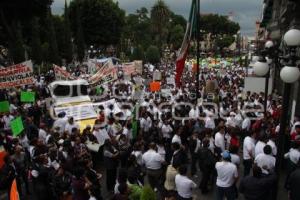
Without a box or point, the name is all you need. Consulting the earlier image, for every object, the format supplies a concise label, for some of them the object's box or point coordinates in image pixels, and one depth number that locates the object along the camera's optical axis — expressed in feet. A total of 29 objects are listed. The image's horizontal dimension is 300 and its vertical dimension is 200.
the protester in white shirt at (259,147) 24.65
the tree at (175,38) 244.43
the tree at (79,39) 151.21
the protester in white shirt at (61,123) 33.12
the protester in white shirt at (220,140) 26.97
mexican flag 42.99
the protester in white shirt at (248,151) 26.16
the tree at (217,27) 290.24
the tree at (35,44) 109.96
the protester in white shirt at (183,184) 20.03
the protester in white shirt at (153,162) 23.99
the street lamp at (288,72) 18.13
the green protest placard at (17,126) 28.80
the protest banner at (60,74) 53.06
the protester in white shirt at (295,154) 24.54
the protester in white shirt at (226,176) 21.47
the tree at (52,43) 118.66
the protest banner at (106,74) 53.57
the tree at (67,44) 137.37
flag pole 43.31
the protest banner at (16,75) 42.15
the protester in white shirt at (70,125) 31.86
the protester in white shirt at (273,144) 24.93
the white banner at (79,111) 38.62
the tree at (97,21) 166.14
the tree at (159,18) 211.81
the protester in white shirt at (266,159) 22.35
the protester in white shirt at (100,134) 30.05
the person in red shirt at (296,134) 27.34
